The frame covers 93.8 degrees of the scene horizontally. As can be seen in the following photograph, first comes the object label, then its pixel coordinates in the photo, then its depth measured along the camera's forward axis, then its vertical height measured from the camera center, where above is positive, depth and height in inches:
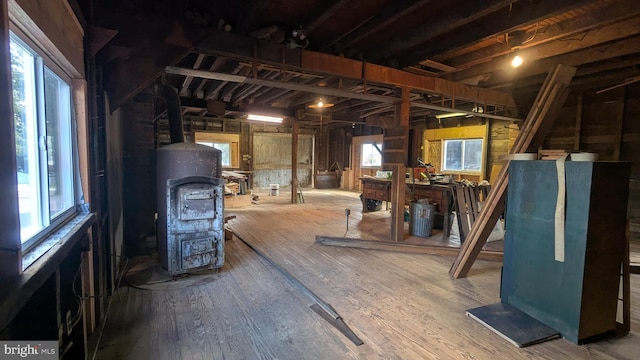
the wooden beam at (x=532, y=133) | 116.5 +12.2
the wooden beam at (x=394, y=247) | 153.6 -46.9
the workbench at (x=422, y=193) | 198.5 -23.1
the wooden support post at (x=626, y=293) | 87.0 -38.0
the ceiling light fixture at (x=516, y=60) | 155.6 +54.0
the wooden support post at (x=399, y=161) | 179.3 +0.5
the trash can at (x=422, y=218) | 192.5 -35.9
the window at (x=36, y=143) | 52.6 +2.7
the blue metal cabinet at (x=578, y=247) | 80.9 -23.5
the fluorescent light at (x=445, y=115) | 333.1 +53.4
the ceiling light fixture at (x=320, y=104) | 256.5 +49.2
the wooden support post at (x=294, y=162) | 318.6 -1.9
